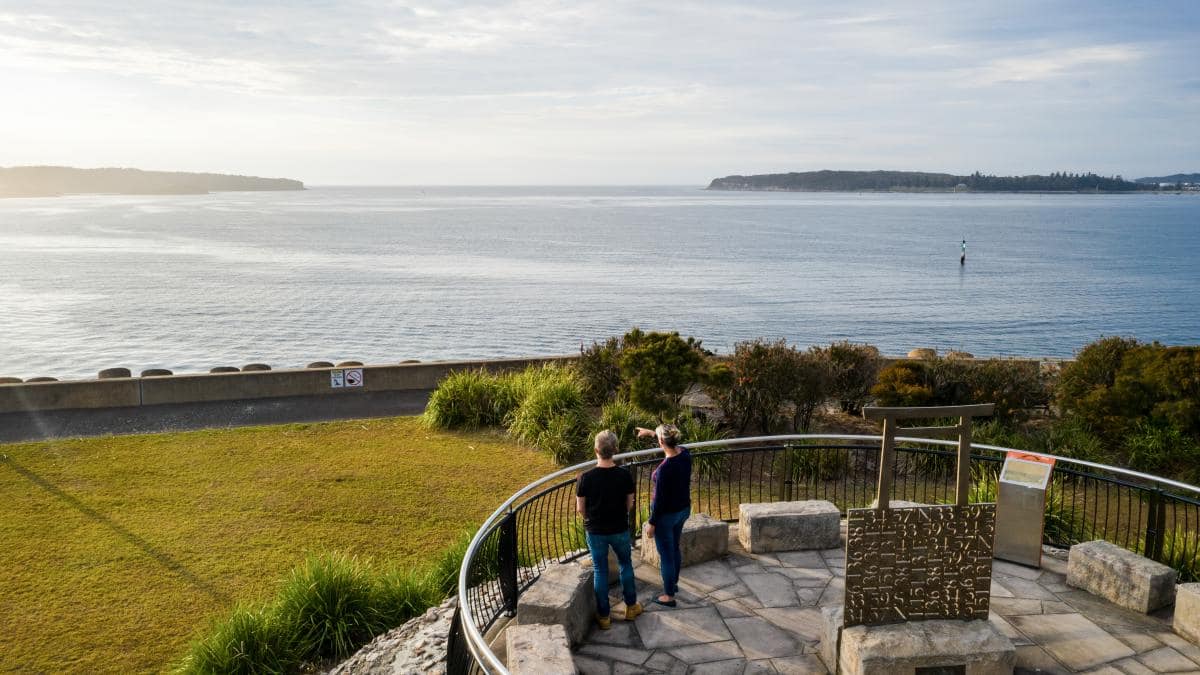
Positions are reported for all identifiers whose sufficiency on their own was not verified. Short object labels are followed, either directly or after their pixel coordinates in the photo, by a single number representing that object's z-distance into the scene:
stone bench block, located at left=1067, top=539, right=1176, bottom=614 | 7.38
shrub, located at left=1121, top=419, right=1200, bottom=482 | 14.27
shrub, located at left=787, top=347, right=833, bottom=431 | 16.97
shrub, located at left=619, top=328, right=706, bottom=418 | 16.30
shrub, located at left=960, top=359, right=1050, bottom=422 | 16.42
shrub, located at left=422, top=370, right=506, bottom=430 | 17.39
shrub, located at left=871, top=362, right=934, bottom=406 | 16.08
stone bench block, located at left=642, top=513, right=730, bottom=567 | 8.41
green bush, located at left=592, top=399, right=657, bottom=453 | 15.30
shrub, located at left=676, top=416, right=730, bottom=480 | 14.09
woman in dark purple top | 7.16
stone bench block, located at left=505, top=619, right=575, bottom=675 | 5.97
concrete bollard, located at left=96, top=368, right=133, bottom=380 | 22.05
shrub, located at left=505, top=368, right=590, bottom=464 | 15.41
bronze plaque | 6.30
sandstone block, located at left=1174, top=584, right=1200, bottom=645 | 6.88
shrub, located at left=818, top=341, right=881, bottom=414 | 18.19
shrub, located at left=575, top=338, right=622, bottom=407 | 18.56
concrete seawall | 17.89
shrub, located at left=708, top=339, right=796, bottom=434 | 16.88
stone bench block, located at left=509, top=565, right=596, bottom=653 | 6.73
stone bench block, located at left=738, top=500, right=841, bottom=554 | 8.74
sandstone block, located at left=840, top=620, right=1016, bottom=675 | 6.09
